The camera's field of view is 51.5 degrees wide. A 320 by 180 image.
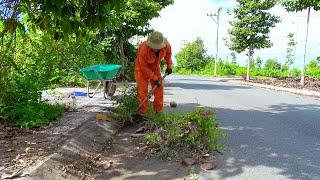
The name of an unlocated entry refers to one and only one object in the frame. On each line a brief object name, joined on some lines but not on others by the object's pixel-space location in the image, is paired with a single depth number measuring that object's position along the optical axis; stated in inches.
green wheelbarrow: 328.4
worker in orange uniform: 234.8
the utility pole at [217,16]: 1588.8
